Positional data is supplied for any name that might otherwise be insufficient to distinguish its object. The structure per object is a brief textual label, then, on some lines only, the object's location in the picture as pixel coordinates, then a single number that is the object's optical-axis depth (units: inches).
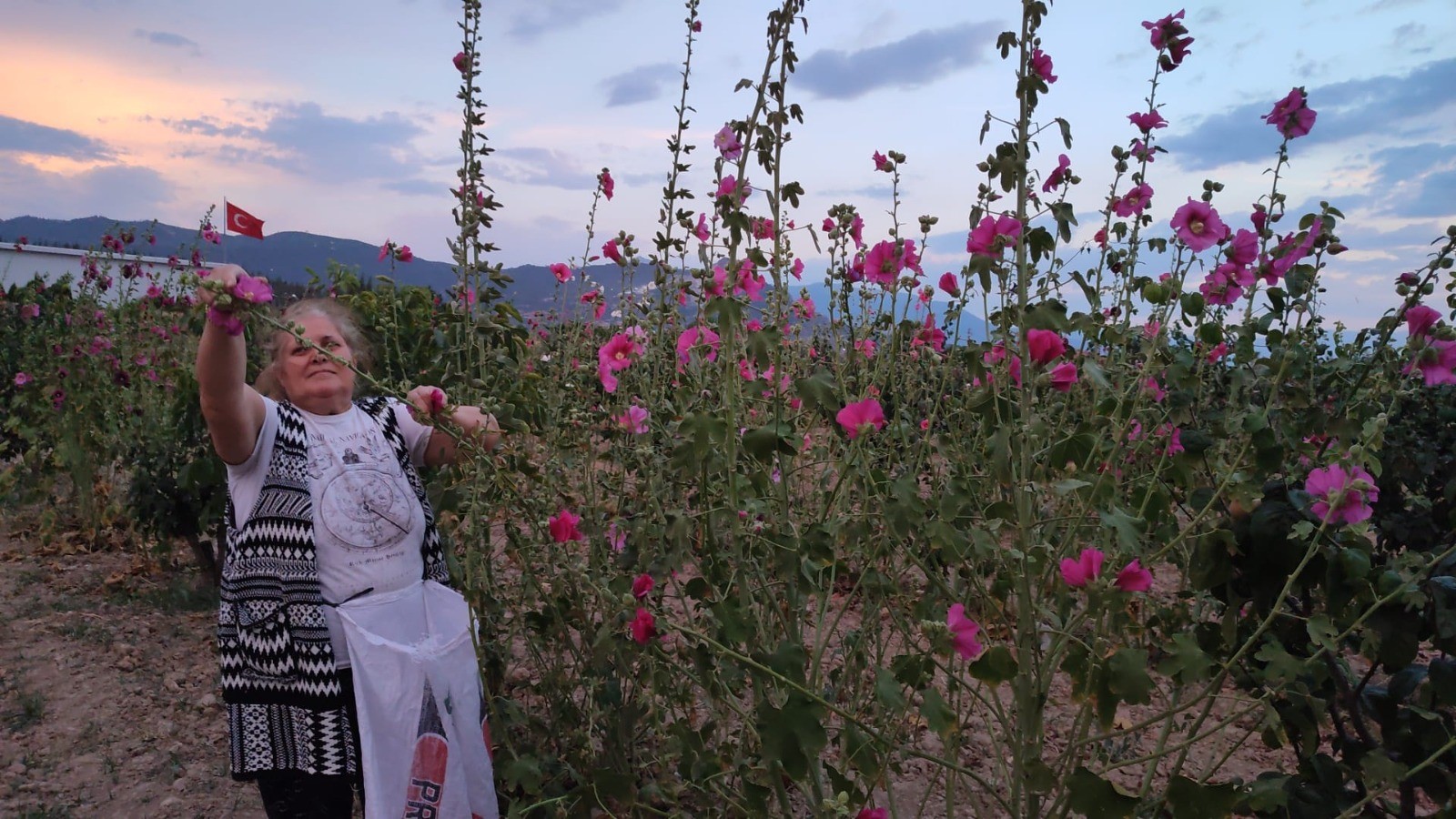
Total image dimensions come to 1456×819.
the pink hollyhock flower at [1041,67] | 59.4
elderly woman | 78.3
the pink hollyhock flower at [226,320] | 60.3
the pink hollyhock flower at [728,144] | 70.1
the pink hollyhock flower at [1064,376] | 55.2
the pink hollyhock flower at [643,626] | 58.2
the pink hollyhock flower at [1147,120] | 88.5
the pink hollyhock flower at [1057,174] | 75.8
